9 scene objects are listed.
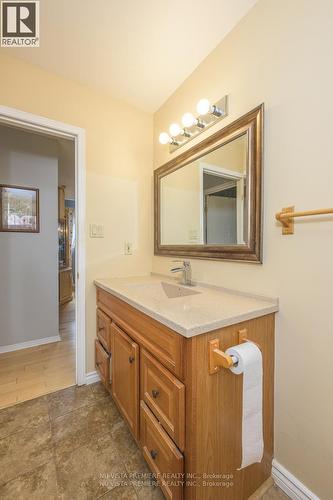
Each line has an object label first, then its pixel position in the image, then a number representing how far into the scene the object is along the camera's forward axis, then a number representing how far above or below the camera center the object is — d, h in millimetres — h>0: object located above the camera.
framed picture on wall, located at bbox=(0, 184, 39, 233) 2342 +394
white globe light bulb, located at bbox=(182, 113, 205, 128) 1455 +859
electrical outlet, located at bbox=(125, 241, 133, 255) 1957 -38
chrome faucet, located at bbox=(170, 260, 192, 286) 1543 -208
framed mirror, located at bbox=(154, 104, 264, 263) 1127 +323
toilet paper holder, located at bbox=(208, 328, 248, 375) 742 -409
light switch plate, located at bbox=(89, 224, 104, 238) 1765 +109
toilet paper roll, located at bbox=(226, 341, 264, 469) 762 -574
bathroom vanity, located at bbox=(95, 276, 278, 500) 770 -607
